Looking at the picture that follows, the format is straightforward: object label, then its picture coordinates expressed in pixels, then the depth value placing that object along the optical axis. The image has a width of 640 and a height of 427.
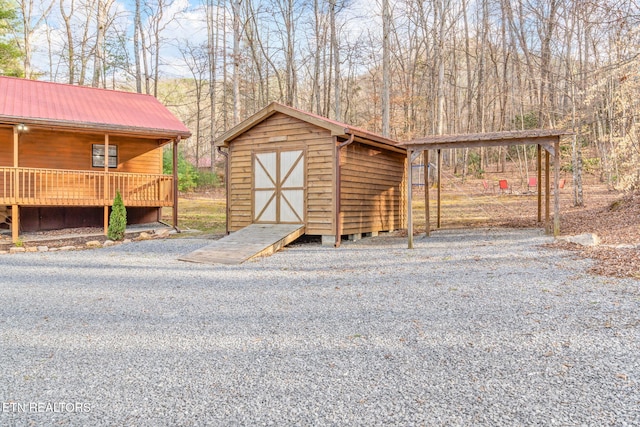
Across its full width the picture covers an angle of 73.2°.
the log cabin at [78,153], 11.88
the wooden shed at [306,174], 10.51
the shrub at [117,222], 11.78
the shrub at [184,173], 23.32
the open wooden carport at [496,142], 9.33
